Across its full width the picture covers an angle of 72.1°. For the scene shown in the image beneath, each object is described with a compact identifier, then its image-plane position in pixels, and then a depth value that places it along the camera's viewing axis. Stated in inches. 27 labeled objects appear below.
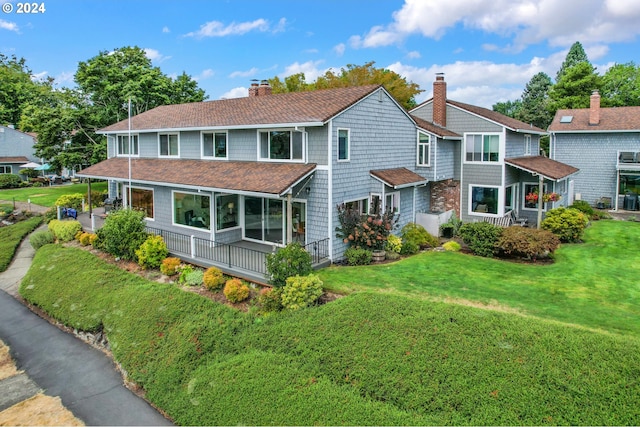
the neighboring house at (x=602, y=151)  1148.5
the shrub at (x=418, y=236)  773.3
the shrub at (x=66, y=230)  907.2
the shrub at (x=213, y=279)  594.3
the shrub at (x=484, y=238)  717.3
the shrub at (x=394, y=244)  724.2
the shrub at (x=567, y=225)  794.2
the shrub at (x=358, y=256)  653.3
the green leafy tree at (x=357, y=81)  1669.5
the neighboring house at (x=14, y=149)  1978.7
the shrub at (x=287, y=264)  539.5
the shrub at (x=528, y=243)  672.4
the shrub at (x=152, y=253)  698.2
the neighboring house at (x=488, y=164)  910.4
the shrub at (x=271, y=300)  512.4
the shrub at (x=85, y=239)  852.0
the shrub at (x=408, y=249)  743.7
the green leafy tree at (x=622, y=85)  1823.3
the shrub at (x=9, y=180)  1800.0
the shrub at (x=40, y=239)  927.0
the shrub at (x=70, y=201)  1151.6
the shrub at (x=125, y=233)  747.4
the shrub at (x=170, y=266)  668.1
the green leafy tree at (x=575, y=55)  2322.8
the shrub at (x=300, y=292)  503.5
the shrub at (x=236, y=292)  554.6
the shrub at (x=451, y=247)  761.9
